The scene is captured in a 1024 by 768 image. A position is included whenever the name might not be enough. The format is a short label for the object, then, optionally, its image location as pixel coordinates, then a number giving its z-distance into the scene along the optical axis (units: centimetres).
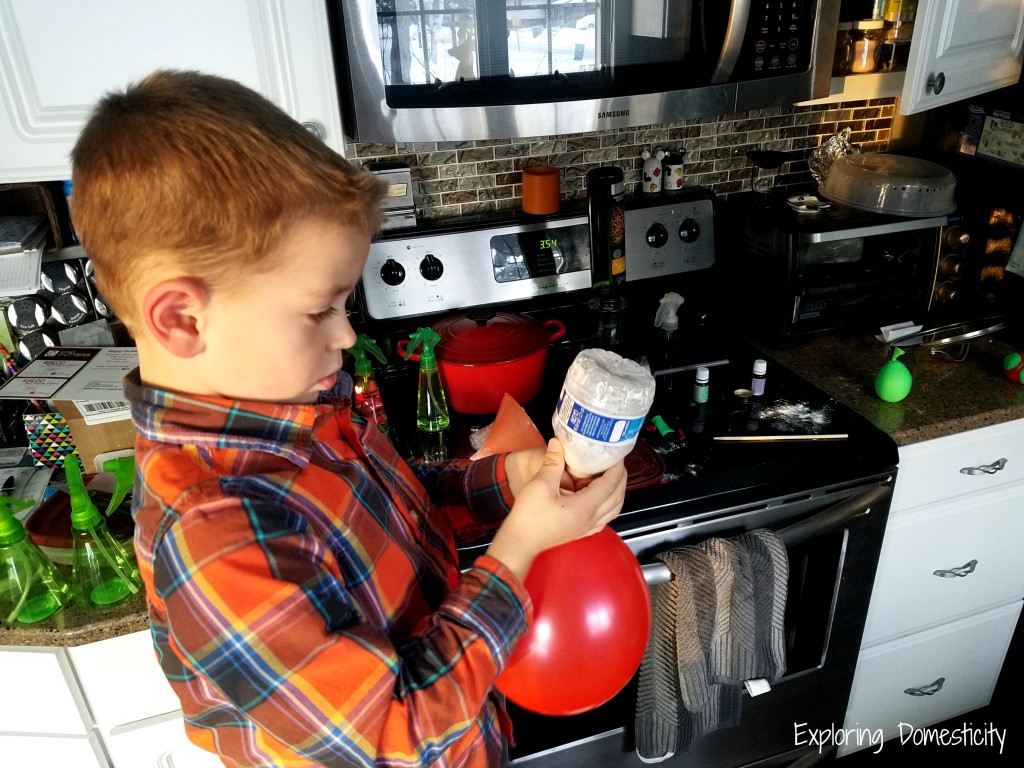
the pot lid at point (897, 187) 146
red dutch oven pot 124
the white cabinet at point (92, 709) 104
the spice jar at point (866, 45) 156
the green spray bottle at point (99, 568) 101
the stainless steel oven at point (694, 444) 117
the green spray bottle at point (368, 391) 123
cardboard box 118
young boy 57
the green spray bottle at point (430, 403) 119
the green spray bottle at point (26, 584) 99
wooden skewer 122
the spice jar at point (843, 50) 157
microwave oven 112
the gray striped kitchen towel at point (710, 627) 113
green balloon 132
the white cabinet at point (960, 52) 125
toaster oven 145
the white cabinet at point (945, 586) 138
